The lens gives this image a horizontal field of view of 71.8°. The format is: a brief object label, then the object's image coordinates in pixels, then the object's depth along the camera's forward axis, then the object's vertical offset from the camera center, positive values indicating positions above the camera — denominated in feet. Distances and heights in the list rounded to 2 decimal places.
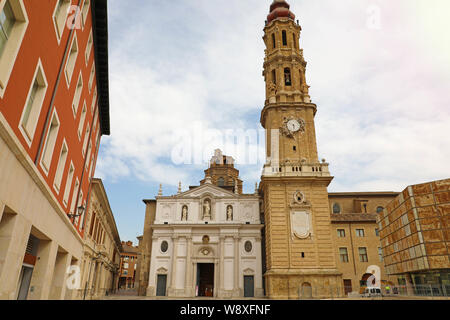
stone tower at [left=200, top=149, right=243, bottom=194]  201.26 +69.26
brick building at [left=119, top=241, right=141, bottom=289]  298.35 +14.19
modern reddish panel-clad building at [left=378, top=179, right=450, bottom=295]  68.59 +11.19
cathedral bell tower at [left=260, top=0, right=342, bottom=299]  106.32 +36.08
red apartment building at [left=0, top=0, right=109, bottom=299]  23.66 +14.79
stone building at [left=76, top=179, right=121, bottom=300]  75.46 +9.42
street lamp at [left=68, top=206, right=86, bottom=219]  48.94 +10.42
